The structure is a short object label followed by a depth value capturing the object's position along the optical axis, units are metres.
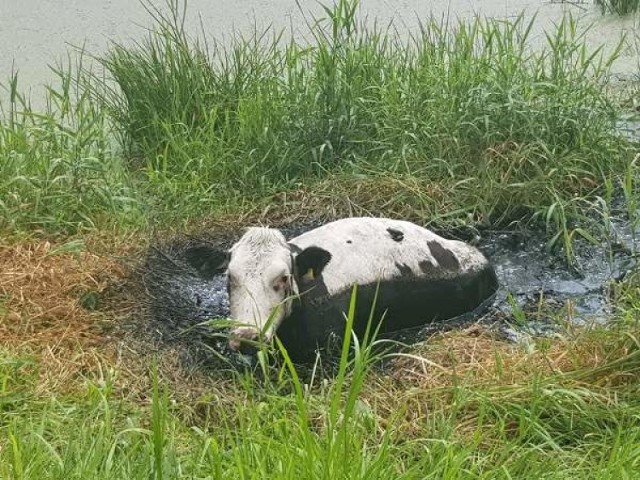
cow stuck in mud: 3.94
